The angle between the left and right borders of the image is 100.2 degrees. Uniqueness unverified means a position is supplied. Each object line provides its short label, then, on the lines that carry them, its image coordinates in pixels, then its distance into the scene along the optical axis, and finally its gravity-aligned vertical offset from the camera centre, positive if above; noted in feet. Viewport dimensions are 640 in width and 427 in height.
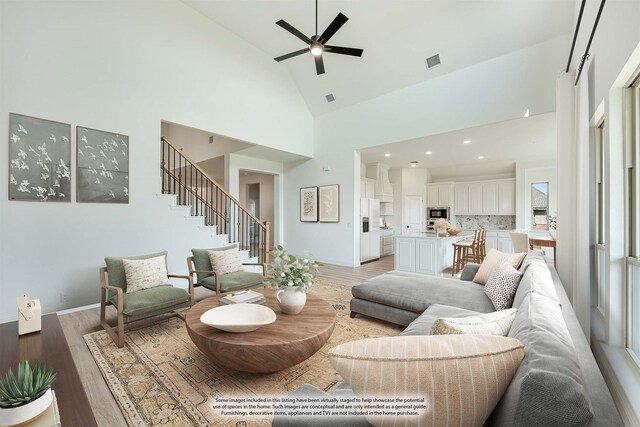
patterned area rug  5.44 -4.04
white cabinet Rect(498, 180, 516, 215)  24.54 +1.71
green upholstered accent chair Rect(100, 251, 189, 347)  8.16 -2.82
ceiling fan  10.05 +6.90
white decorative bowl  6.01 -2.55
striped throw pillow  2.45 -1.52
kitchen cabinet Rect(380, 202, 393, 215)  27.14 +0.68
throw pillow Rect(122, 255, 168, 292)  9.43 -2.19
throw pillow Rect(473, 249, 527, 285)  9.02 -1.67
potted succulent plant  2.85 -2.04
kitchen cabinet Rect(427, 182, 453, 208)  27.99 +2.21
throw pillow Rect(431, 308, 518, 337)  3.58 -1.54
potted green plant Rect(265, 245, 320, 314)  7.07 -1.74
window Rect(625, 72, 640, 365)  5.21 +0.03
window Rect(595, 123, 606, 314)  7.38 +0.06
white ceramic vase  7.12 -2.26
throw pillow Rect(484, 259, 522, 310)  7.23 -1.96
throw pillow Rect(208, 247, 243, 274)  11.70 -2.13
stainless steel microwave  28.44 +0.22
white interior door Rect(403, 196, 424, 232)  27.71 +0.10
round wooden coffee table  5.70 -2.81
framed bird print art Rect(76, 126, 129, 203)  11.32 +2.07
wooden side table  3.53 -2.61
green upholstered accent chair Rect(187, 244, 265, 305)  10.80 -2.74
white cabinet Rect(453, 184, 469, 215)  27.27 +1.65
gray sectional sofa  2.09 -1.46
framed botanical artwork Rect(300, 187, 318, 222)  22.33 +0.86
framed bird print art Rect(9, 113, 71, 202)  9.80 +2.04
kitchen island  16.65 -2.46
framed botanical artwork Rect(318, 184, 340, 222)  20.93 +0.91
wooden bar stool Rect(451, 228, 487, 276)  17.19 -2.34
